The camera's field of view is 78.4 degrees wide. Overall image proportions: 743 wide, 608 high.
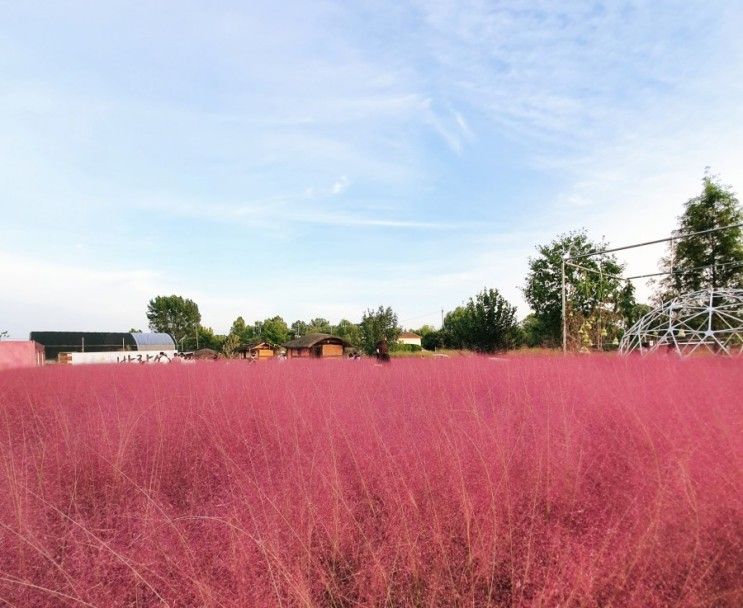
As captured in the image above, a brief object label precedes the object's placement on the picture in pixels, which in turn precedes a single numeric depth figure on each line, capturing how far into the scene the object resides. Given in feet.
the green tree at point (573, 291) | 100.94
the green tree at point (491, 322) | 74.59
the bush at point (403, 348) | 113.34
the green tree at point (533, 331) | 123.49
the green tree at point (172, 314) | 270.34
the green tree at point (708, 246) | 80.02
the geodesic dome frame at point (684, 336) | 34.14
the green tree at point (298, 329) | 262.84
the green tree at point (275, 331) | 223.30
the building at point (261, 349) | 173.68
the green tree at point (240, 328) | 237.25
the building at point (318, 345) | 149.08
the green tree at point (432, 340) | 140.26
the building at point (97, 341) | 142.10
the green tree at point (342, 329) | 189.94
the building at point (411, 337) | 246.60
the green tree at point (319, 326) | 257.75
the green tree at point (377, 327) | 88.58
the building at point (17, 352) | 62.59
